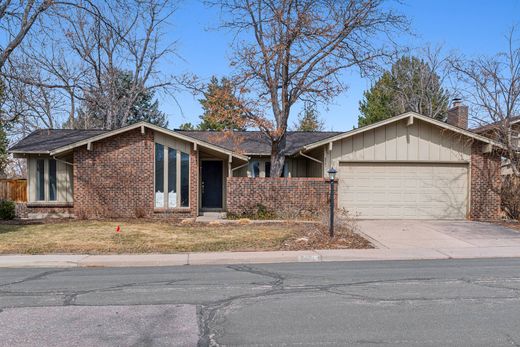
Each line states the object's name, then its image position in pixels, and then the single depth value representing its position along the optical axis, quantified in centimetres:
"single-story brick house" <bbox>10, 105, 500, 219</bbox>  1731
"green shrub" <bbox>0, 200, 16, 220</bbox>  1838
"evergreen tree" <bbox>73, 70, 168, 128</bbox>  3500
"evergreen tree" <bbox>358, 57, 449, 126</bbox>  3900
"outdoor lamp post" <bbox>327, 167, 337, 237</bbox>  1212
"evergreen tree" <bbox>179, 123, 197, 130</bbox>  5192
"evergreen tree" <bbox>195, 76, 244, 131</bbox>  1948
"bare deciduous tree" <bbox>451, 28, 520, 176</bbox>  1633
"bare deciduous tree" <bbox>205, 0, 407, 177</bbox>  1900
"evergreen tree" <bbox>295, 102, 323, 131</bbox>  4472
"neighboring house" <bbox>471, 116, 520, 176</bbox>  1650
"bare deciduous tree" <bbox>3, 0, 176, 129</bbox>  1938
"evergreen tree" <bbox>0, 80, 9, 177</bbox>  2754
